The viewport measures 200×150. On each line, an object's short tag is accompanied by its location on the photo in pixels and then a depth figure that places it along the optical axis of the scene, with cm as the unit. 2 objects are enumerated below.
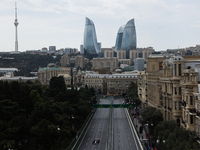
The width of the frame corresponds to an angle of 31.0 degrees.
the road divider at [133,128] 5803
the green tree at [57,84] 11434
